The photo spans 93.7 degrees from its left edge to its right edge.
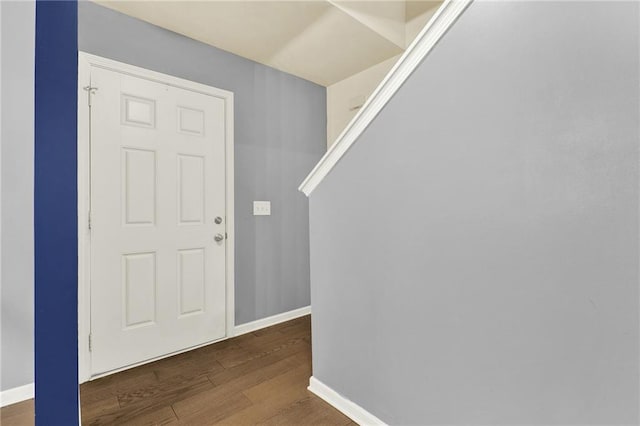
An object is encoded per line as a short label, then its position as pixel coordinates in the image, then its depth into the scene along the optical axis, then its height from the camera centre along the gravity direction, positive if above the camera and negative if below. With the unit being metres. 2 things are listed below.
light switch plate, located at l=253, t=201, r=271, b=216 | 2.77 +0.07
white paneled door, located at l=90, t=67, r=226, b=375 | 1.99 -0.02
